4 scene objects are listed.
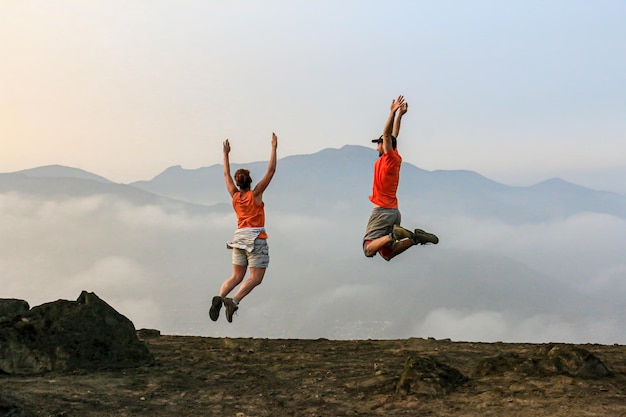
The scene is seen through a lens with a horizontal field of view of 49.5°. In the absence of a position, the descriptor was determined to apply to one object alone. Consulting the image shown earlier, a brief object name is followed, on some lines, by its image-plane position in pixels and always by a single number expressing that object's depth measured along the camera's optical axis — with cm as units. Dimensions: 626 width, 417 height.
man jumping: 1098
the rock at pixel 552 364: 909
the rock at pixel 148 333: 1433
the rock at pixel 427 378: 867
